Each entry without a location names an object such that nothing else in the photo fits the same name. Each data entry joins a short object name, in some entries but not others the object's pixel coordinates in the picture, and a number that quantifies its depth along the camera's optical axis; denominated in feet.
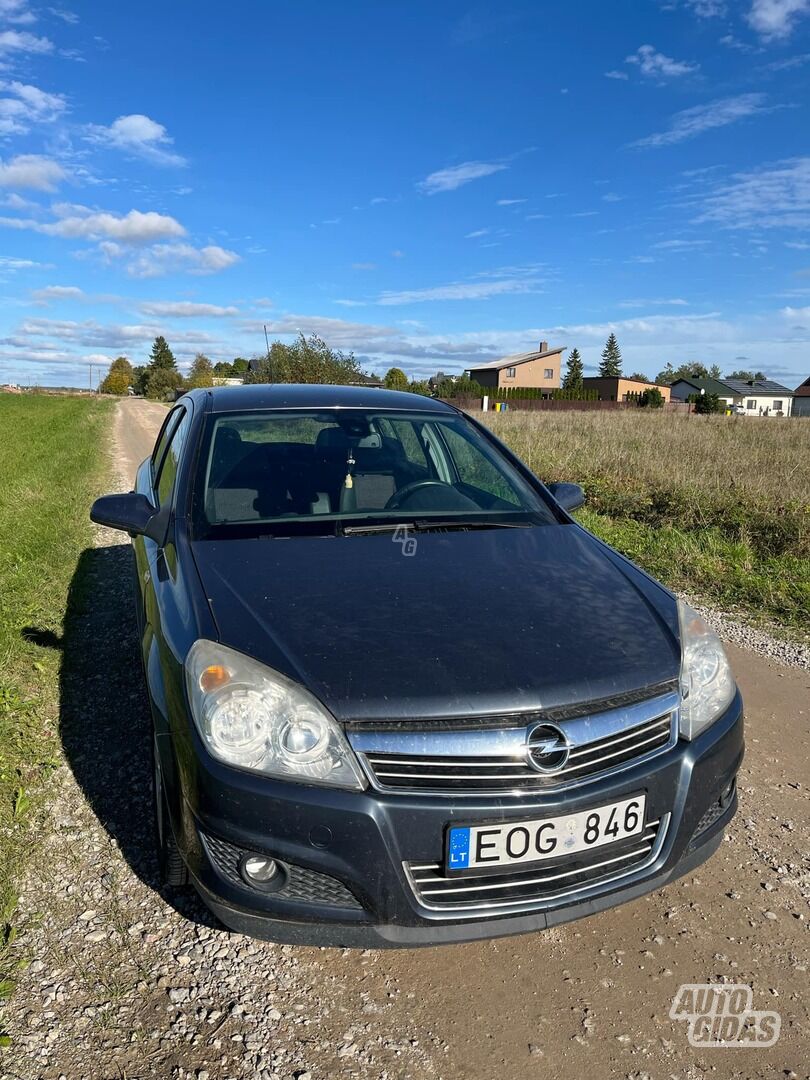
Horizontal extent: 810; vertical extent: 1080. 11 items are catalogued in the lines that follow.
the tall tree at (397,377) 186.80
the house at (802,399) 295.64
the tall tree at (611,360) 392.12
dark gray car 5.91
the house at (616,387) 305.59
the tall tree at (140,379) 362.88
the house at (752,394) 322.55
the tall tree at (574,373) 328.90
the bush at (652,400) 220.43
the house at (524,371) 309.63
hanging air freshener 10.40
